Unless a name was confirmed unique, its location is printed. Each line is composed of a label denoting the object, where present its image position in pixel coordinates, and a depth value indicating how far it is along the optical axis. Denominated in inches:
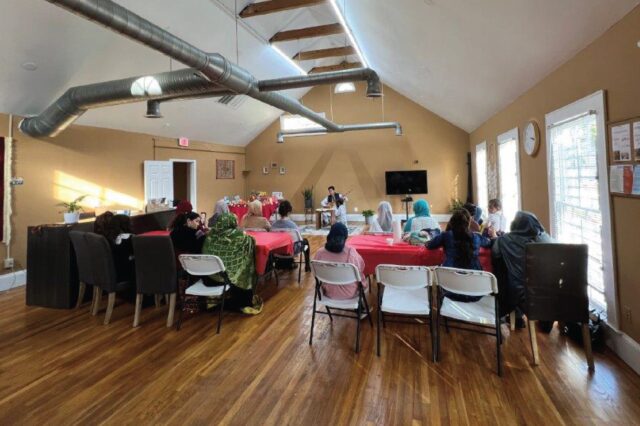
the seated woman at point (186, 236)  134.3
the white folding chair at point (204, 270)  117.1
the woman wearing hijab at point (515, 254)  100.7
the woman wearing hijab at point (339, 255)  109.4
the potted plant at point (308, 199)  420.8
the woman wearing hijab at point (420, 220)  143.9
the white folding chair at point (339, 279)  101.0
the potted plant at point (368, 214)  272.4
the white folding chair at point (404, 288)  95.7
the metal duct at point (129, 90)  166.9
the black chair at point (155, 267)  121.4
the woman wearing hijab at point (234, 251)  128.6
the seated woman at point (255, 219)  180.2
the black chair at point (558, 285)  89.8
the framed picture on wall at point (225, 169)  395.9
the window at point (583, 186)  102.0
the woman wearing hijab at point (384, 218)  178.7
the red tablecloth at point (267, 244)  138.1
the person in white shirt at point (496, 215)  169.2
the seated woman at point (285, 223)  178.1
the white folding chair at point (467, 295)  88.3
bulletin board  86.6
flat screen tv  383.9
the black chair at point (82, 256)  132.2
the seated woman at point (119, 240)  133.4
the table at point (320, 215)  365.3
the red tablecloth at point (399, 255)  113.9
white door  292.6
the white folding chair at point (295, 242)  171.6
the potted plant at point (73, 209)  190.2
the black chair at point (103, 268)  126.6
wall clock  156.5
